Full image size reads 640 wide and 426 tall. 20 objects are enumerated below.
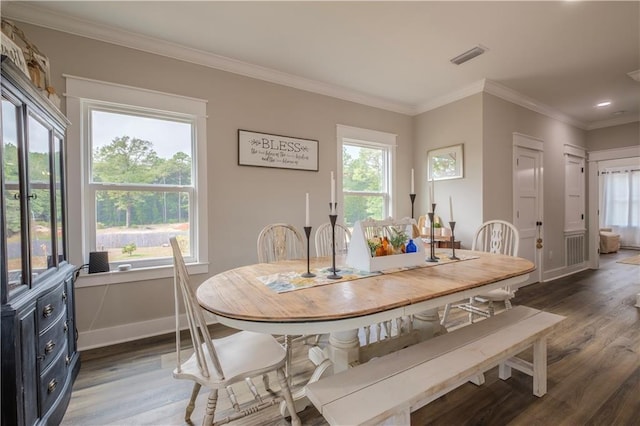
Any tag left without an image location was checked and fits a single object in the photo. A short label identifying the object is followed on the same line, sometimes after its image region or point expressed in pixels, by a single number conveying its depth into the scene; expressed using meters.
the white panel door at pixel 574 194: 4.59
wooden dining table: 1.04
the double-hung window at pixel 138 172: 2.28
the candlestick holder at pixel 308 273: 1.48
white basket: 1.66
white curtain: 7.33
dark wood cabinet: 1.18
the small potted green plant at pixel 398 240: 1.79
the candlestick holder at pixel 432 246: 1.89
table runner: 1.39
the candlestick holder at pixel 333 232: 1.48
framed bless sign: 2.89
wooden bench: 1.01
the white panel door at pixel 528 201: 3.76
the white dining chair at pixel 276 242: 2.22
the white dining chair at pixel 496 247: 2.22
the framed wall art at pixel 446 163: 3.59
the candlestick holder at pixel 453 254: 1.97
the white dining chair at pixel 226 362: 1.10
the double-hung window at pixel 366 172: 3.67
